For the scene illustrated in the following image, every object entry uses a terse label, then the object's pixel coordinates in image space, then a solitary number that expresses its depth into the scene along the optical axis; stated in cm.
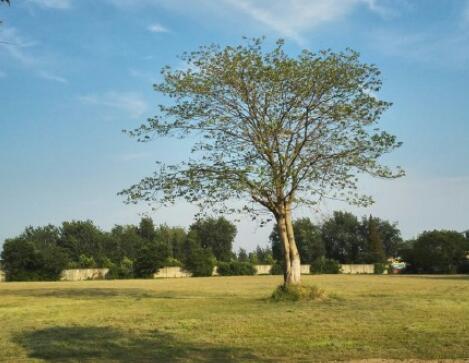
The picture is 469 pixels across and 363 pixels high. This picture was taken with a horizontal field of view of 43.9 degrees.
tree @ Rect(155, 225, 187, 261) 11638
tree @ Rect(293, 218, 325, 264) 9606
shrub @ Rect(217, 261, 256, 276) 7662
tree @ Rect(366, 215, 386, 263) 9450
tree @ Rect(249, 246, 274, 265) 9230
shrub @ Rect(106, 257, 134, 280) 7071
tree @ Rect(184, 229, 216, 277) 7400
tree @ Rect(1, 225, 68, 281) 6225
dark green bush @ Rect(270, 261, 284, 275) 7662
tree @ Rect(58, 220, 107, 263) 10557
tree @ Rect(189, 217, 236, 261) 11612
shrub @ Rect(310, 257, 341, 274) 7719
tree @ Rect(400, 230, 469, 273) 7206
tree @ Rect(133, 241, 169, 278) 7031
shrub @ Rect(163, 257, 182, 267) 7267
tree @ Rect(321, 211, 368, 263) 10694
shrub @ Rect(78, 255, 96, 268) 7888
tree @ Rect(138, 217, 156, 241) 11862
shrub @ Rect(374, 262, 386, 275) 7981
